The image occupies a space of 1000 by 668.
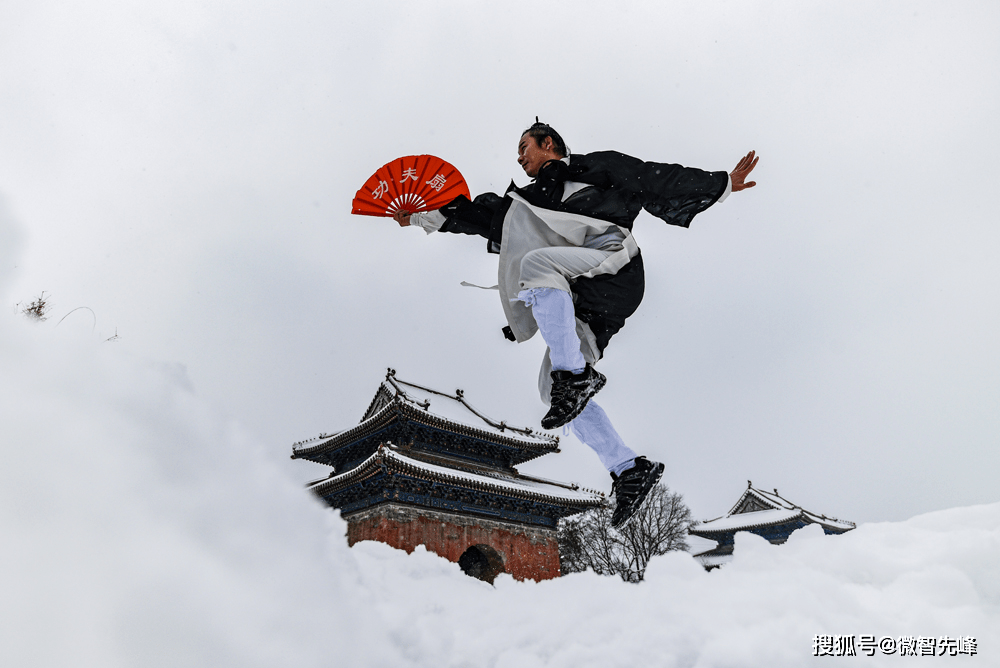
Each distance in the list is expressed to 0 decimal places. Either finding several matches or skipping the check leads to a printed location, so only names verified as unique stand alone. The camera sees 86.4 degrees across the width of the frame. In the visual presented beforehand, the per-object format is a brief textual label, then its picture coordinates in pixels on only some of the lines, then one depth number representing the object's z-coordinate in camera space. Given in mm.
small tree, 19700
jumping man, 2105
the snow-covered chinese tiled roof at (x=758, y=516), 23578
